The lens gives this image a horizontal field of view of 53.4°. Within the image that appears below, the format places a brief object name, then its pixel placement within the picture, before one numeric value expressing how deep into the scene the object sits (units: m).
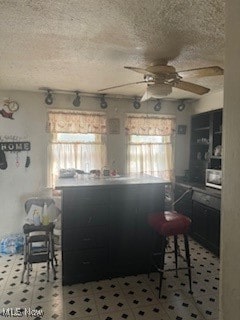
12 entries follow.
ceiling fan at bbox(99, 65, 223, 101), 2.08
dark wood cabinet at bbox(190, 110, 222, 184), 3.86
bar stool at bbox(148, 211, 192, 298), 2.38
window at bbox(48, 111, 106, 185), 3.82
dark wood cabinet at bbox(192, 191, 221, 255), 3.34
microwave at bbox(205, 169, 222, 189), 3.62
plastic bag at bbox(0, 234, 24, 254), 3.46
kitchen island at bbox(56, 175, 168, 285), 2.57
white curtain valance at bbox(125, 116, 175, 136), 4.16
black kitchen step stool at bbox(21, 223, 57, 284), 2.79
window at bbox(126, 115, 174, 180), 4.19
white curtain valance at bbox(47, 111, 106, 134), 3.79
